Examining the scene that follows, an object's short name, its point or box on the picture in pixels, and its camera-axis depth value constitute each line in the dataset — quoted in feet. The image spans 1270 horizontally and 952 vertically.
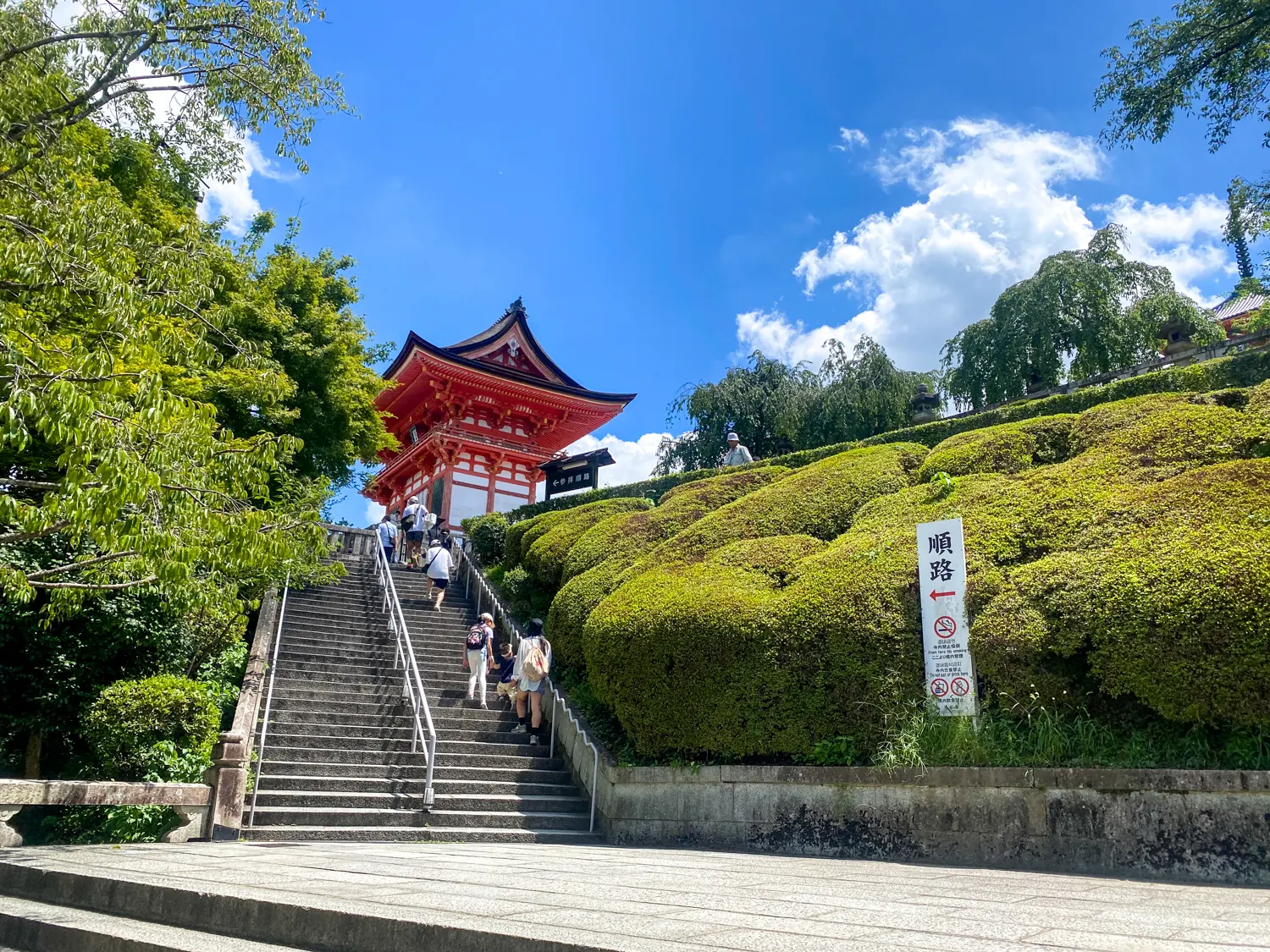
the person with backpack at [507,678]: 36.52
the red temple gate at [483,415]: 90.22
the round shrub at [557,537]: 45.40
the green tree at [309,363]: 53.21
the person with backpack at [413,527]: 66.44
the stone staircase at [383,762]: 27.73
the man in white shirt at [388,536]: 65.00
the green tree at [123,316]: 15.92
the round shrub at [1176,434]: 26.27
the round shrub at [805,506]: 35.01
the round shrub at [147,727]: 26.55
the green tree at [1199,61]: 44.47
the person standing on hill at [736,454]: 54.08
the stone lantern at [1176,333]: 60.85
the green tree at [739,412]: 84.43
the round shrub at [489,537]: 60.03
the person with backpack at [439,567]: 51.84
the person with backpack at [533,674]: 34.81
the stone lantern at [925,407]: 54.39
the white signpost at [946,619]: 22.52
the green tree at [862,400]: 73.10
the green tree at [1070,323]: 63.21
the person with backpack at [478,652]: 37.37
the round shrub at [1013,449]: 32.58
